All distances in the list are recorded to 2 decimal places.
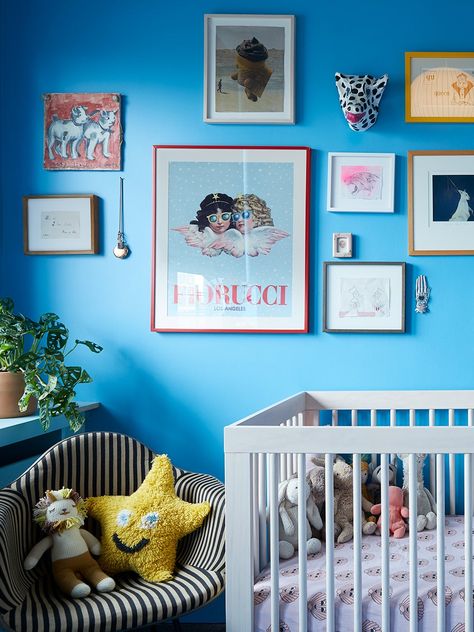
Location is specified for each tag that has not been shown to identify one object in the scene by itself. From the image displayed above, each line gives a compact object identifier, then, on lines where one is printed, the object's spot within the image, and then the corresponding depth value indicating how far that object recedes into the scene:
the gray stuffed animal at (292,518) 1.96
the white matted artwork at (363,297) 2.54
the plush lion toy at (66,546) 1.79
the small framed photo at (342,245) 2.54
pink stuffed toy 2.14
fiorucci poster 2.55
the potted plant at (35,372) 2.16
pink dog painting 2.58
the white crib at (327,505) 1.58
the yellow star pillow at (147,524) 1.88
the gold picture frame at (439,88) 2.54
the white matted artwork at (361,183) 2.54
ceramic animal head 2.41
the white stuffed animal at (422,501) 2.20
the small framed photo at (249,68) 2.55
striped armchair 1.63
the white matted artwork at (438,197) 2.54
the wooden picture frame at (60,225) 2.58
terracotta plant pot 2.21
